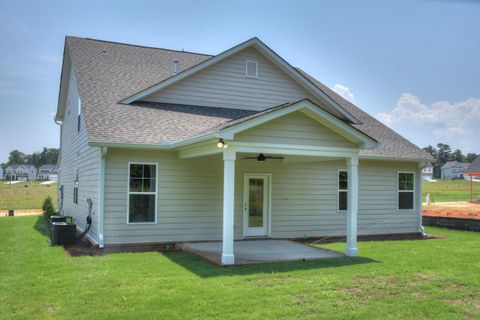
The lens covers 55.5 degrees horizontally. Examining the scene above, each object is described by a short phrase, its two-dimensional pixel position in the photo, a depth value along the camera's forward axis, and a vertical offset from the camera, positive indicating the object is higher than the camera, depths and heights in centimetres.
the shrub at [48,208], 2120 -166
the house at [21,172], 13462 +53
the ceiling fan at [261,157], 1230 +57
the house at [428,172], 14388 +258
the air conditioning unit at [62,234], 1223 -160
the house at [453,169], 13025 +324
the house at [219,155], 1077 +62
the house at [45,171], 13325 +75
